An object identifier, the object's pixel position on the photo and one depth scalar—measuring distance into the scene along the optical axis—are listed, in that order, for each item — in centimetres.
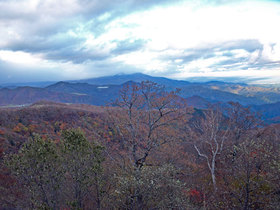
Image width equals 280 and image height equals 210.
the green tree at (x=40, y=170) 1005
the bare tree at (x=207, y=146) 2114
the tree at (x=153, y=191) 939
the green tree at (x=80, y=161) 1122
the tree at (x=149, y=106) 1552
